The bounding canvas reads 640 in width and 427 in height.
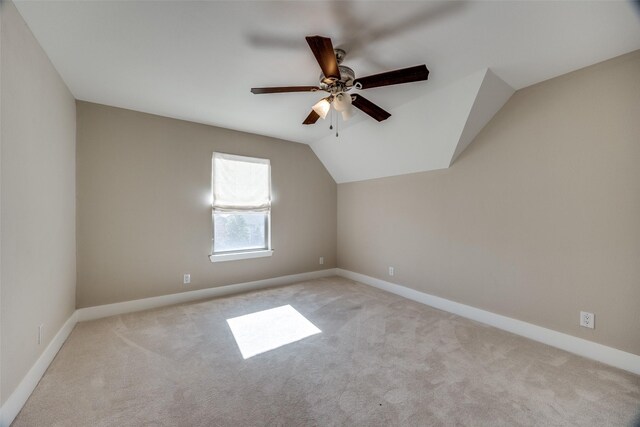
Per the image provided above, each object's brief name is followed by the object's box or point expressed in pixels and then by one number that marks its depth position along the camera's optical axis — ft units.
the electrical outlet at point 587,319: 7.02
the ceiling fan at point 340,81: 5.29
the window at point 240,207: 12.15
